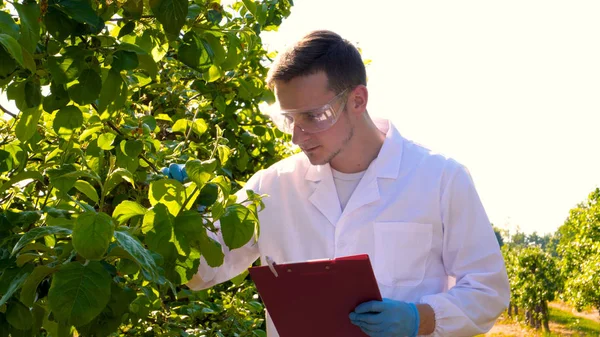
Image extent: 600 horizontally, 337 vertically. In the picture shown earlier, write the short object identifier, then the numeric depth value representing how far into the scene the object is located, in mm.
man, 2646
